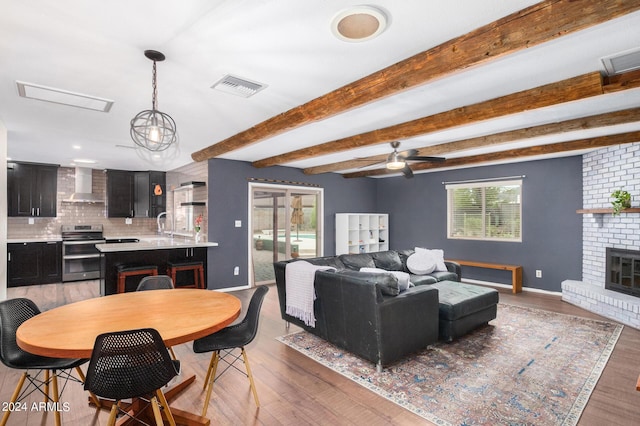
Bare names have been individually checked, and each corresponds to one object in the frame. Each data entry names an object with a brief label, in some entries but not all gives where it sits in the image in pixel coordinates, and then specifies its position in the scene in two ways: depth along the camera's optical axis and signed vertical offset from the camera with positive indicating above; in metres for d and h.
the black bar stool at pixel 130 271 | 4.62 -0.90
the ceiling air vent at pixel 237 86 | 2.69 +1.11
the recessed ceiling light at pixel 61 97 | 2.88 +1.10
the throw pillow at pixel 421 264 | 5.14 -0.83
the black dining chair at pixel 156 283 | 3.06 -0.71
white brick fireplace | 4.39 -0.24
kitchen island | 4.86 -0.76
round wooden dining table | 1.66 -0.69
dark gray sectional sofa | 2.87 -1.00
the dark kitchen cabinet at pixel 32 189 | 6.46 +0.43
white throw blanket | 3.51 -0.88
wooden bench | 5.85 -1.08
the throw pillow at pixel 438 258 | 5.27 -0.76
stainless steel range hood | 7.03 +0.47
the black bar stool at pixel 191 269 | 5.23 -1.00
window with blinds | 6.27 +0.06
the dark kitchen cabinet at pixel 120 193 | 7.45 +0.42
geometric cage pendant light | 2.25 +0.69
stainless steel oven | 6.56 -0.92
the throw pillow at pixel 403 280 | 3.59 -0.76
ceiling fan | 4.48 +0.79
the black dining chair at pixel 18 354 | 1.98 -0.92
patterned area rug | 2.34 -1.45
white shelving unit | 7.63 -0.51
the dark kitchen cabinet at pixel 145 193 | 7.72 +0.43
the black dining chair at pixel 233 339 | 2.28 -0.96
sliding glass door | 6.55 -0.30
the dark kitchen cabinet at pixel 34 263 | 6.16 -1.06
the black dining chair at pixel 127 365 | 1.58 -0.80
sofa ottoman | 3.51 -1.10
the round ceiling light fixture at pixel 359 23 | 1.79 +1.12
